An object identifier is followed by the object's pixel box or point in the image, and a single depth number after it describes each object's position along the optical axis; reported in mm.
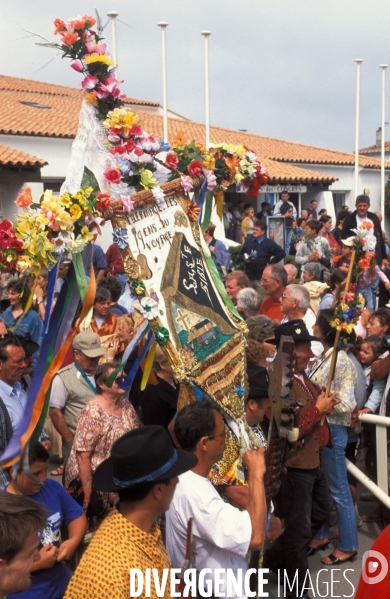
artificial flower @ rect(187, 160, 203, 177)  4922
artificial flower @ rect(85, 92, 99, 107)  4500
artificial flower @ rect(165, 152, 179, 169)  4750
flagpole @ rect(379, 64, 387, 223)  27797
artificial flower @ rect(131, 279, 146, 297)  4398
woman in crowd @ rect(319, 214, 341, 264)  14425
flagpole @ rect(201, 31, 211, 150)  19938
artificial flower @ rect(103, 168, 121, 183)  4352
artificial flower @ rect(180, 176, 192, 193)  4746
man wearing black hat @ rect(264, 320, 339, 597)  4992
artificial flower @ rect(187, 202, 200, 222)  4863
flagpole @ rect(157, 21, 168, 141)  18578
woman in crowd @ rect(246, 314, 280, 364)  5860
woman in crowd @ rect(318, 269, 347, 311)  8250
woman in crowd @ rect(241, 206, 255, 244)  17000
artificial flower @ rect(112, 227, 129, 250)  4402
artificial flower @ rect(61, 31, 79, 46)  4441
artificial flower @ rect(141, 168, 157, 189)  4496
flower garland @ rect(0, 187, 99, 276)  3969
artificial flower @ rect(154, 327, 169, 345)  4371
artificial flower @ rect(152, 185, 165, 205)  4551
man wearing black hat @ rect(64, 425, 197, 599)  2695
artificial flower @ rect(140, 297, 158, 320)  4371
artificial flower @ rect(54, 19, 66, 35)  4465
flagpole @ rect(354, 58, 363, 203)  25672
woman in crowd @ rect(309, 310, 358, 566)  5648
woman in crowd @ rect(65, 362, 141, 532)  4816
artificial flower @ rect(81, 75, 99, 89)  4457
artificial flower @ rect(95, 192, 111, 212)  4203
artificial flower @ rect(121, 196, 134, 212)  4348
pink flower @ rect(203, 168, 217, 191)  5106
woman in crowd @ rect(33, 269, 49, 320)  8368
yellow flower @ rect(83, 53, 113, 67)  4422
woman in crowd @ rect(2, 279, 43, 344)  7195
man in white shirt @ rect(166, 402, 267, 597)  3393
